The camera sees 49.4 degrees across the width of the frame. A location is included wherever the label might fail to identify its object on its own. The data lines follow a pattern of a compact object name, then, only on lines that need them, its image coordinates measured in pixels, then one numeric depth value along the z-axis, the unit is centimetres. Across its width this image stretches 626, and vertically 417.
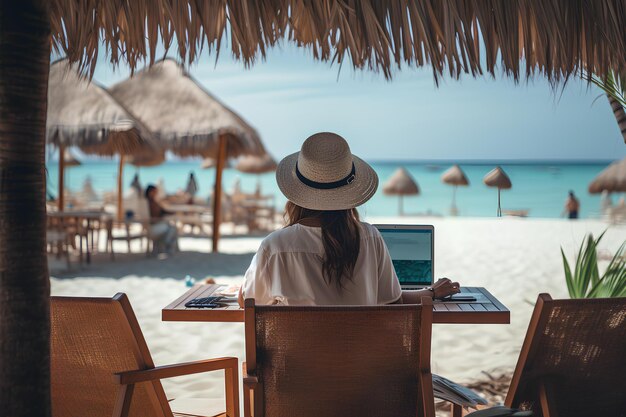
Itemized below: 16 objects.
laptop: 301
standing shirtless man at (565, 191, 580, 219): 2066
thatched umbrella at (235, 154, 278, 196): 2002
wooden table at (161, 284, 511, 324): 254
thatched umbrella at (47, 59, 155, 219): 999
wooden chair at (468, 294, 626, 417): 191
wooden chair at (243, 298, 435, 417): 185
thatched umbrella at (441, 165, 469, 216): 1290
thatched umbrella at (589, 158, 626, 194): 1786
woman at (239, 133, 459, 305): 232
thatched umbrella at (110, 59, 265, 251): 1084
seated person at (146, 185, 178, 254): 1034
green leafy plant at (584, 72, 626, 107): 352
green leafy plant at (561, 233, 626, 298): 422
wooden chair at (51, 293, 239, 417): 199
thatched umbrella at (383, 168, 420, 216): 2433
